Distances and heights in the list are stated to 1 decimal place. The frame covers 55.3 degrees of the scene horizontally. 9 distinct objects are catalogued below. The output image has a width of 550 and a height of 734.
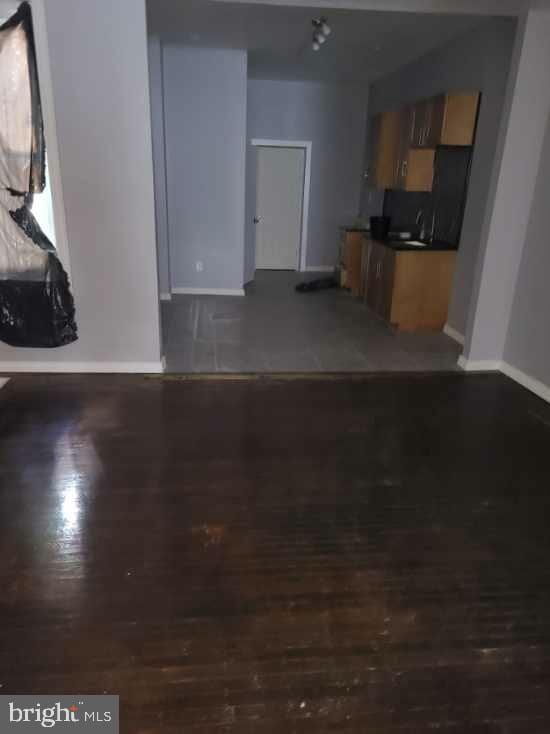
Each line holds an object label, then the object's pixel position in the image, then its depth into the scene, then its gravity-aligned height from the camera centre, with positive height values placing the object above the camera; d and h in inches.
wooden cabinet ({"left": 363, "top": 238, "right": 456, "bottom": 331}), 199.2 -36.9
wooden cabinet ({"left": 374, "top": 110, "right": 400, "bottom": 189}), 233.8 +15.8
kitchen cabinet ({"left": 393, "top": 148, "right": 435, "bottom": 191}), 210.7 +6.2
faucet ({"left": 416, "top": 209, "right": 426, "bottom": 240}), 224.9 -14.5
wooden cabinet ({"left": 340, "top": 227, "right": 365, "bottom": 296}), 266.4 -36.4
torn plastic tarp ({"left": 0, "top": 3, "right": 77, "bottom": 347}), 126.4 -13.1
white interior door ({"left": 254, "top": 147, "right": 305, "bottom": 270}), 310.3 -14.9
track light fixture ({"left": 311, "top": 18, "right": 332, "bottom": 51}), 172.4 +47.9
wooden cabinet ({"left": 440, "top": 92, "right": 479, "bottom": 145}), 182.4 +23.1
